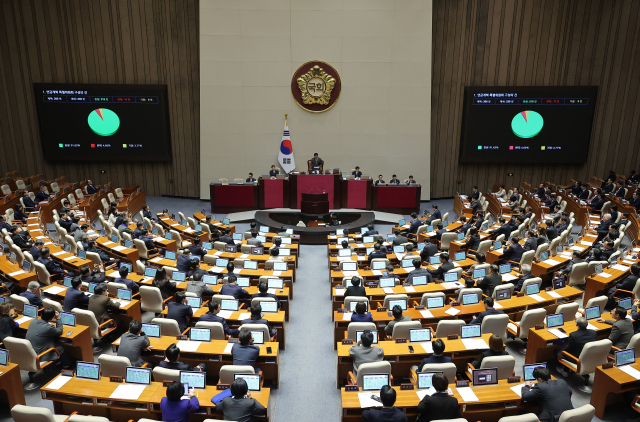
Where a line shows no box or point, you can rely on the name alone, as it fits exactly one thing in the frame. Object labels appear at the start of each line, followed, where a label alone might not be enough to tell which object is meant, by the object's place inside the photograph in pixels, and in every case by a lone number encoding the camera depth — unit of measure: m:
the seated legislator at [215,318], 7.01
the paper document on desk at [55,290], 8.38
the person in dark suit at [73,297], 7.83
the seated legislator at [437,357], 5.79
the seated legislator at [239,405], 4.90
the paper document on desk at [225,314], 7.48
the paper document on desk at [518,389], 5.34
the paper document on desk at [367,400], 5.12
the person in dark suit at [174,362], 5.68
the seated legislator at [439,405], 4.87
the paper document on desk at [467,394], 5.27
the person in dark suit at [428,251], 10.95
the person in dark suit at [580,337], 6.49
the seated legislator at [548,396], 5.04
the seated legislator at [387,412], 4.75
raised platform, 14.48
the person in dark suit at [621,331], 6.59
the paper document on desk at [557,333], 6.73
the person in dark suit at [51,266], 9.48
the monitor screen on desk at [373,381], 5.43
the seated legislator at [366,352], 6.13
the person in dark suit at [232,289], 8.41
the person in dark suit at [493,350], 5.97
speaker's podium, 16.45
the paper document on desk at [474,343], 6.38
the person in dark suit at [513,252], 10.67
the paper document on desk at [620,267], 9.41
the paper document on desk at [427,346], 6.41
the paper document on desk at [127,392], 5.24
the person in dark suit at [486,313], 7.17
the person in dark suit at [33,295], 7.71
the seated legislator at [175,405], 4.84
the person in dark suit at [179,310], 7.36
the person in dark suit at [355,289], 8.34
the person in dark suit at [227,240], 12.10
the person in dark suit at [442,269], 9.57
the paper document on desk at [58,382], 5.40
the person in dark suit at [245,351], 6.11
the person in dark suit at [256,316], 7.01
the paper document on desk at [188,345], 6.34
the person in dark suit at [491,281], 8.77
